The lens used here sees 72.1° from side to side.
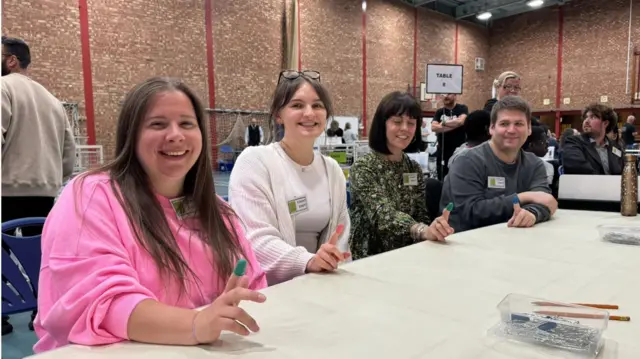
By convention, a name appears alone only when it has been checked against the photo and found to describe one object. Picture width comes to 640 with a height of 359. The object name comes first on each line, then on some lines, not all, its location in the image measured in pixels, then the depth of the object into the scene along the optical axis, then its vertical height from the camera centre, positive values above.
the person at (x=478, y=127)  3.46 +0.06
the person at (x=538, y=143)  3.89 -0.08
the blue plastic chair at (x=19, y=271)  1.77 -0.53
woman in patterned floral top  2.12 -0.24
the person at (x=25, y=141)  2.46 -0.02
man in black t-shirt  4.91 +0.09
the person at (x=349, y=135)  10.48 +0.01
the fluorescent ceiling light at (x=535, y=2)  12.63 +3.78
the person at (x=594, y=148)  3.41 -0.12
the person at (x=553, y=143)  8.30 -0.18
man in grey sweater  2.17 -0.23
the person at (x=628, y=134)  9.20 -0.02
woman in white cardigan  1.63 -0.20
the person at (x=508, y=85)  3.99 +0.45
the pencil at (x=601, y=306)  1.00 -0.39
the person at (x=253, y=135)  9.98 +0.03
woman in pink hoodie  0.84 -0.26
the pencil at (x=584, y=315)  0.90 -0.38
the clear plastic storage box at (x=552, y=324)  0.82 -0.38
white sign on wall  5.04 +0.65
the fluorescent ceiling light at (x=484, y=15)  13.55 +3.67
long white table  0.81 -0.40
